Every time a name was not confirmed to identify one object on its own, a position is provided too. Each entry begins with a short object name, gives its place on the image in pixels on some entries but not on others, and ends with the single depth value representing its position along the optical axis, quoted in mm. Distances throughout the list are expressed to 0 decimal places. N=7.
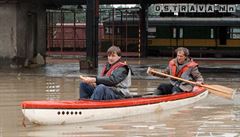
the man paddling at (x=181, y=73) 11344
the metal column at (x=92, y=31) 21734
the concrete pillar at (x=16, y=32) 21438
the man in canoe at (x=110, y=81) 9523
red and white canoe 8664
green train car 36062
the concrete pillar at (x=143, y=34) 35406
